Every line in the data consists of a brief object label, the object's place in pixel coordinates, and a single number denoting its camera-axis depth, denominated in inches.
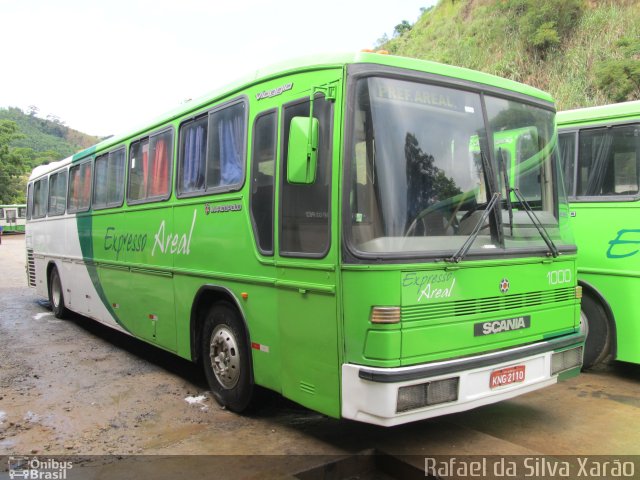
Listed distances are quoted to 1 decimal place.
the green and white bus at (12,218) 1877.5
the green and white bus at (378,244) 145.6
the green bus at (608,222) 229.9
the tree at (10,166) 2367.1
